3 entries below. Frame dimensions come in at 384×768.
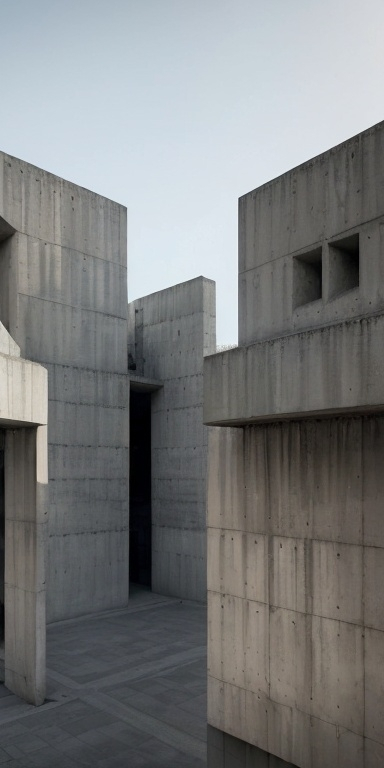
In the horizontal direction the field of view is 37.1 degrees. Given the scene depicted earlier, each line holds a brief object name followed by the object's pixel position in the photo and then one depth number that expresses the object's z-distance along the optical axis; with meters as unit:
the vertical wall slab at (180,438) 23.94
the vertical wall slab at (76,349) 20.48
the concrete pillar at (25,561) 13.27
